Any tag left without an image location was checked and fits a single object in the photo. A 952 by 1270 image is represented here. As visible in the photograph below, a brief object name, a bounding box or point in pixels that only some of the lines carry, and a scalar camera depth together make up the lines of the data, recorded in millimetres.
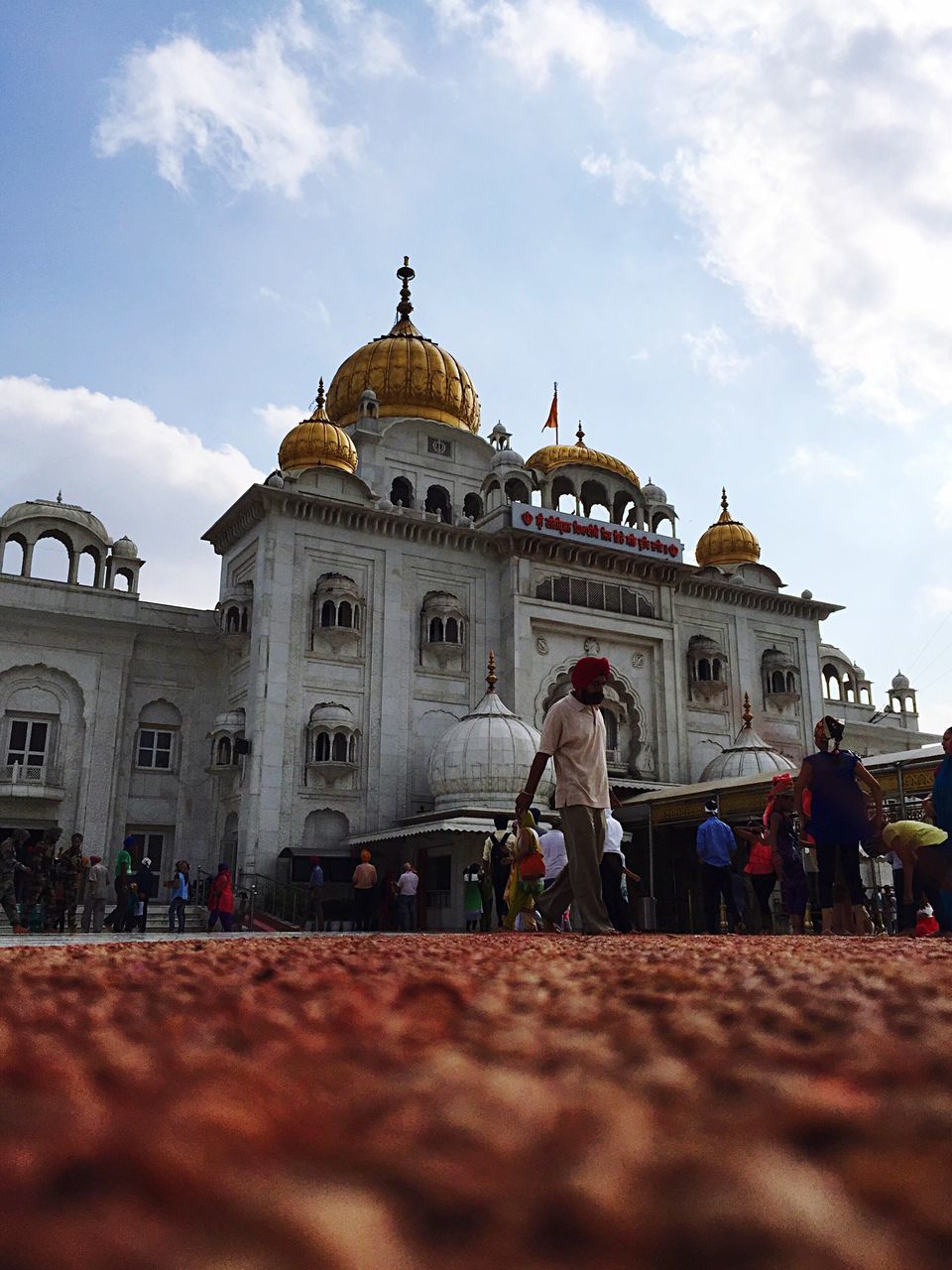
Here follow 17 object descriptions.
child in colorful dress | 6996
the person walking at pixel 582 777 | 5504
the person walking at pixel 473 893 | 15391
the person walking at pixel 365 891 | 15781
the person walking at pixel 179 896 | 15734
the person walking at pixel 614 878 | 7902
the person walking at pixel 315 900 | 16953
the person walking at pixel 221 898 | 15688
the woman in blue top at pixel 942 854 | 5586
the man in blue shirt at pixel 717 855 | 9328
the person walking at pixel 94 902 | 14969
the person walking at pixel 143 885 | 14945
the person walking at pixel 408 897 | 15922
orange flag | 28531
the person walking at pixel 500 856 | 9938
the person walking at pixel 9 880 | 13125
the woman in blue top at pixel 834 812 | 6223
